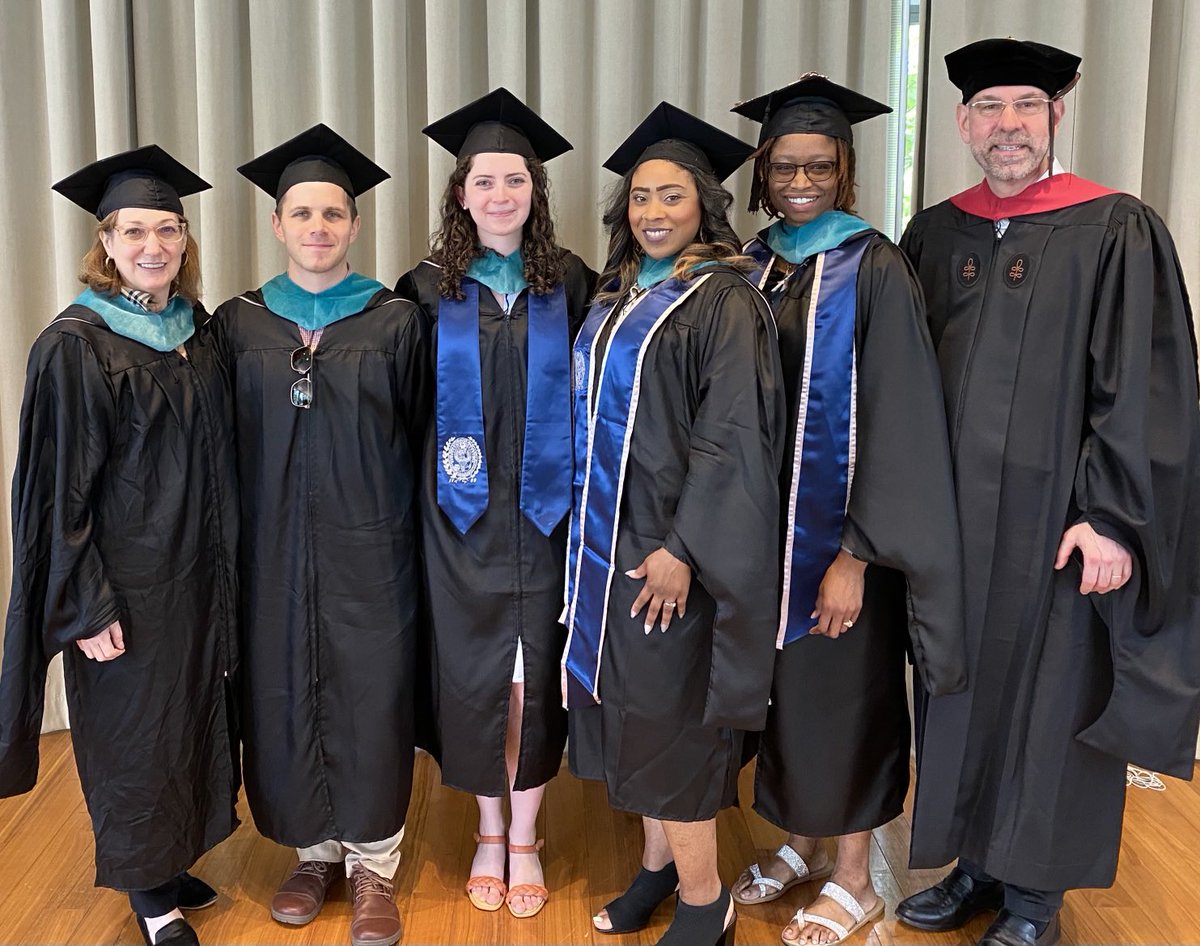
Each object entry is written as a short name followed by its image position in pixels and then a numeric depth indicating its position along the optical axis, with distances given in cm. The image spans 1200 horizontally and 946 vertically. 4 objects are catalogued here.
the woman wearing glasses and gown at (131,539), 222
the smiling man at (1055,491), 226
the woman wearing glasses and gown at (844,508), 224
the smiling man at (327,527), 245
